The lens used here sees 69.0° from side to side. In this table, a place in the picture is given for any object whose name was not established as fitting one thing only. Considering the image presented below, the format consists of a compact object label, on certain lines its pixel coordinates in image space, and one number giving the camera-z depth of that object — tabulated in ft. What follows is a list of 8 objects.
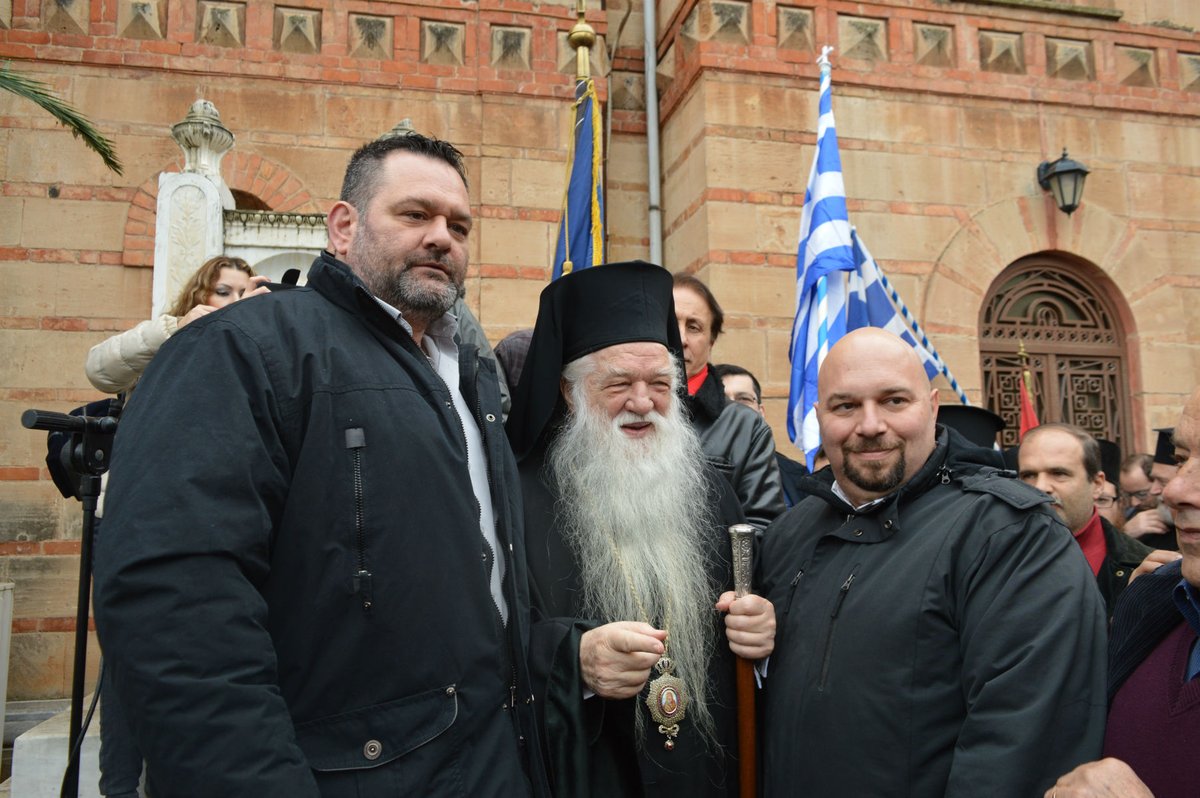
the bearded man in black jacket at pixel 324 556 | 4.93
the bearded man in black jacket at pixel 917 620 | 6.06
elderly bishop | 7.62
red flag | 24.39
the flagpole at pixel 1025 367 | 25.73
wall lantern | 26.50
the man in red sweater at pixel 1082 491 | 11.72
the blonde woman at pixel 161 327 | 10.91
